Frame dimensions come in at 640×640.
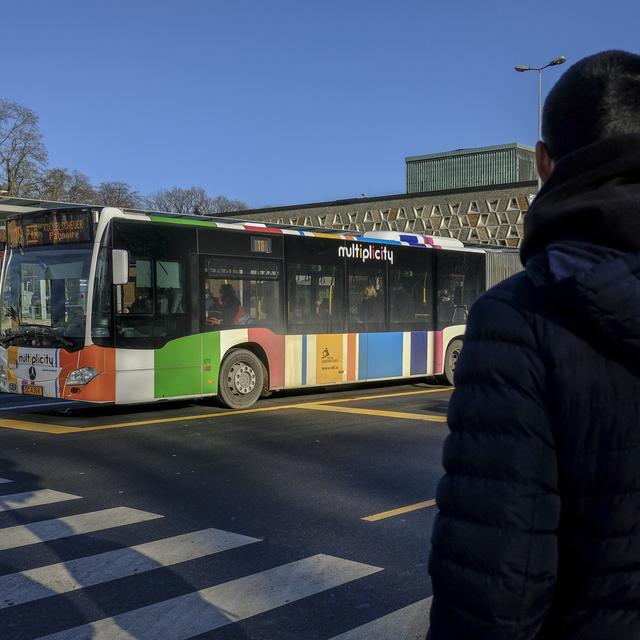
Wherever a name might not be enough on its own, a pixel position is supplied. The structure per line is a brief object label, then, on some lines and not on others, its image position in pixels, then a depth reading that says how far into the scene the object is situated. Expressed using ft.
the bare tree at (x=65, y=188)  191.62
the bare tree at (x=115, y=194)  247.50
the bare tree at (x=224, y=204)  295.69
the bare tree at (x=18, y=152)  184.24
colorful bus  37.29
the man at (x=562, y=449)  4.88
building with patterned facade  132.87
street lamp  103.81
